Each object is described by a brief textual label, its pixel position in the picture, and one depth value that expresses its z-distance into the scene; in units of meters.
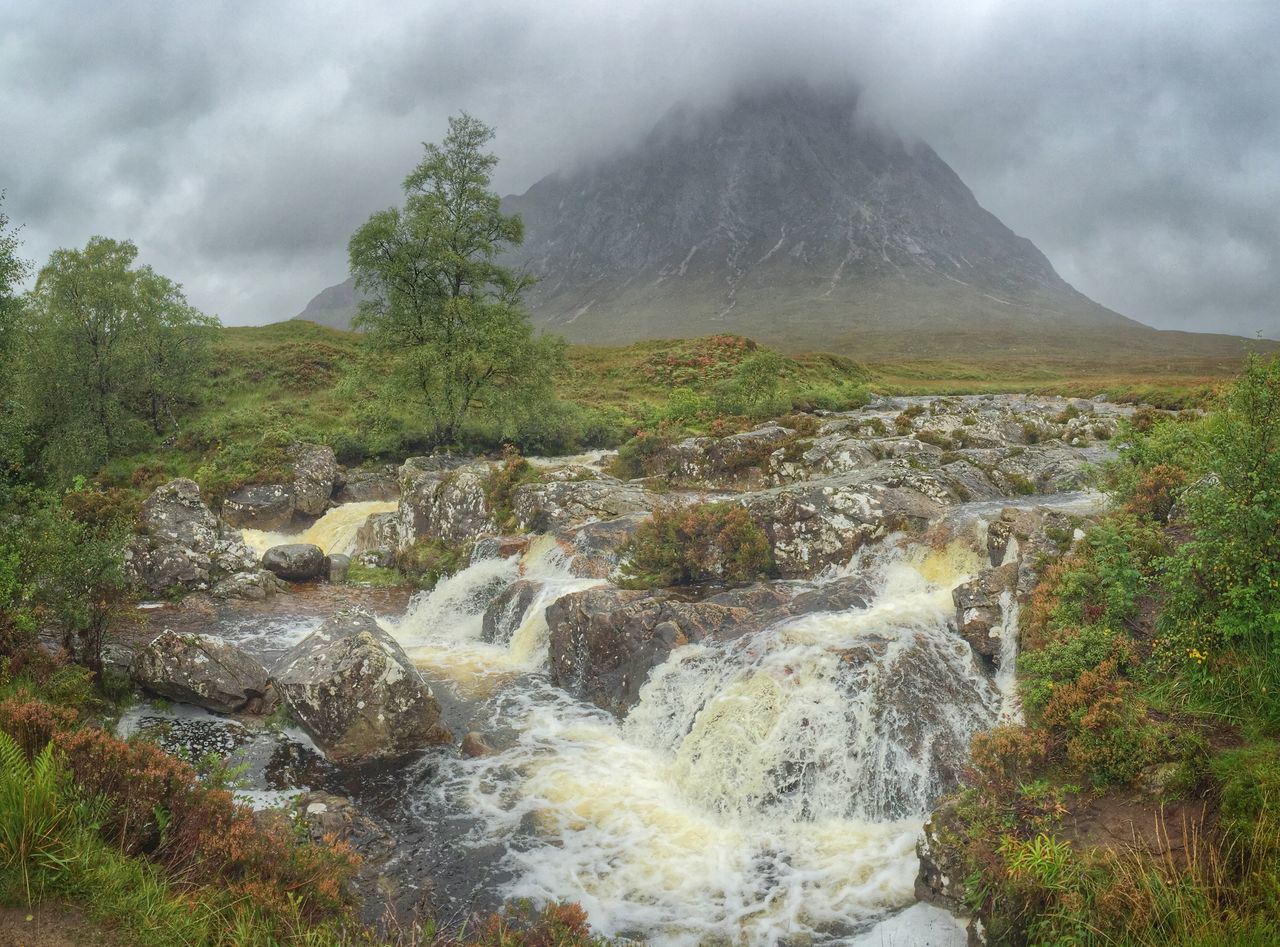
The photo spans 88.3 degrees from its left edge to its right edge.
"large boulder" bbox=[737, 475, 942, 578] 18.78
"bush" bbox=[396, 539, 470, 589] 24.03
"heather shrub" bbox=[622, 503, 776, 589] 18.58
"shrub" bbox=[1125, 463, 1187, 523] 13.36
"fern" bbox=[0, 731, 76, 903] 5.94
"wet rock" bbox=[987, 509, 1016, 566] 15.96
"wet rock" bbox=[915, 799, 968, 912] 8.52
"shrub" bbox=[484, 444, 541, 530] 25.80
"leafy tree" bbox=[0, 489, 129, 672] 11.88
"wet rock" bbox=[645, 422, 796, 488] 27.84
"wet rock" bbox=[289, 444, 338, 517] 31.98
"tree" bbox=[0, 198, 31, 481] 14.29
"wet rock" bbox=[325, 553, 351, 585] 25.67
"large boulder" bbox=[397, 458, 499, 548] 26.31
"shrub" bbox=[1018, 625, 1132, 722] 10.16
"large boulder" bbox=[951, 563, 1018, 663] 13.19
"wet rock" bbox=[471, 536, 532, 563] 23.05
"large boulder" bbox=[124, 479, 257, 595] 23.16
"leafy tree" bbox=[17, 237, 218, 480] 35.59
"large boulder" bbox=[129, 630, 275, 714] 14.42
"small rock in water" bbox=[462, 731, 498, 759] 13.44
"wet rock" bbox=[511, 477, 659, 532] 23.72
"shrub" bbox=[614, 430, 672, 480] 31.17
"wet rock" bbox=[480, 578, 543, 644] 19.36
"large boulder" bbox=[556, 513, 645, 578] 20.28
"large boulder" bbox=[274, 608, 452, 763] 13.19
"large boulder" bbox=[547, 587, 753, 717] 15.37
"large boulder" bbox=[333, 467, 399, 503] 34.19
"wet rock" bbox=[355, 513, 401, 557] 27.72
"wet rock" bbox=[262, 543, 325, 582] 24.98
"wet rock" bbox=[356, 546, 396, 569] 27.06
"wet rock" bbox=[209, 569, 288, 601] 23.00
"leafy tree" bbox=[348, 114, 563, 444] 34.56
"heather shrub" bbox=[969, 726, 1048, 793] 8.98
